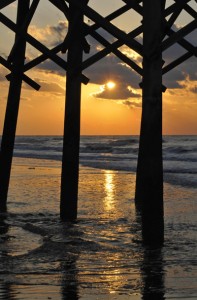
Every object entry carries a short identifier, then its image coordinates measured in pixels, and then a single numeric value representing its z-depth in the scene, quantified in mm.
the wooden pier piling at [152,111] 9417
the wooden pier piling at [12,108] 14094
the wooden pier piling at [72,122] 11781
